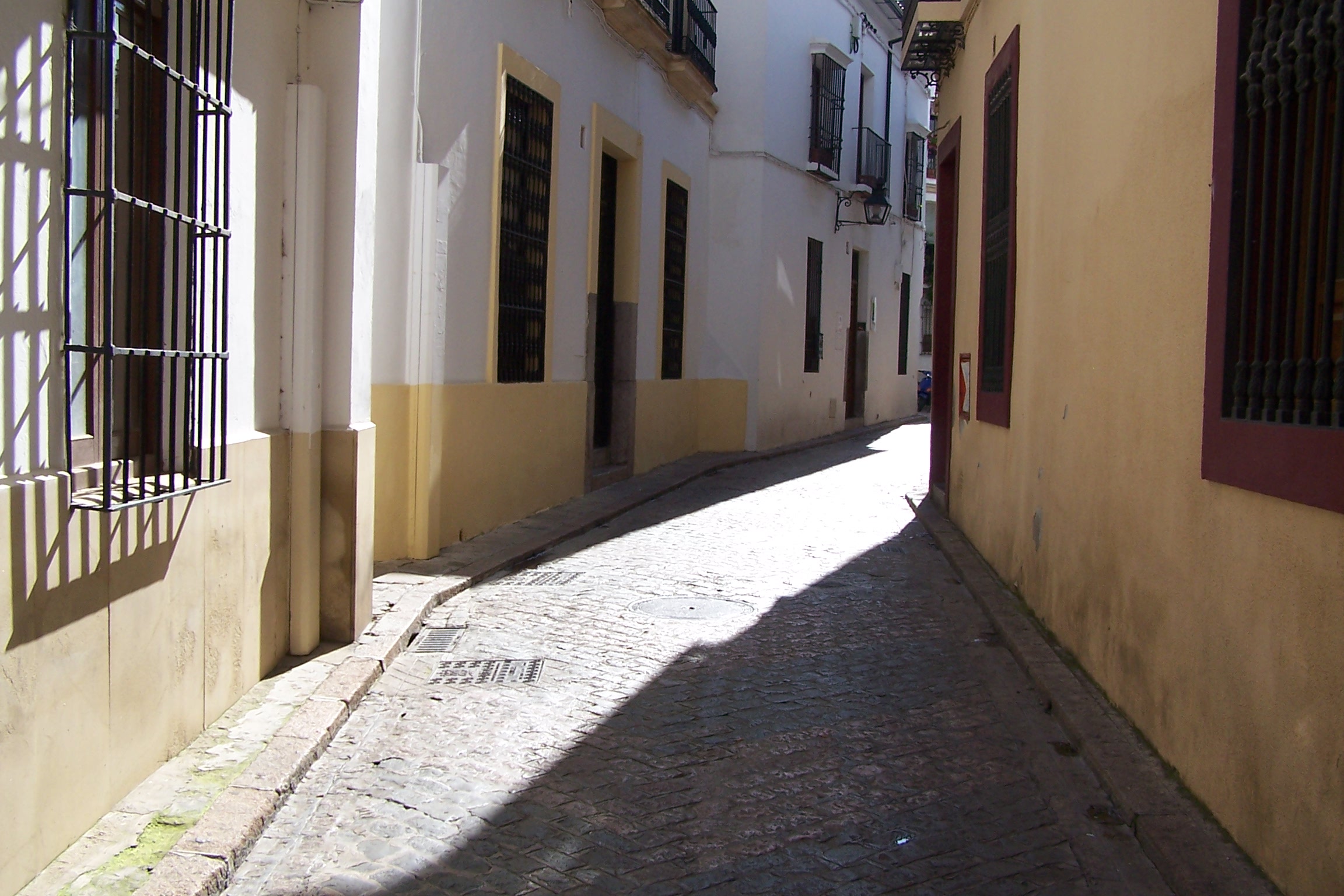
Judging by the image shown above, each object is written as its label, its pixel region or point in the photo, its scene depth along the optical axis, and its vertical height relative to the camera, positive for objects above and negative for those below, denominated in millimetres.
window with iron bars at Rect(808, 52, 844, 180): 19438 +4442
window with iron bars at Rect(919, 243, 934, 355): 34219 +2092
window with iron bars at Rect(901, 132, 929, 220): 26188 +4492
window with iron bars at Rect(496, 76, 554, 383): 9633 +1166
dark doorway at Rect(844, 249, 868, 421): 23219 +518
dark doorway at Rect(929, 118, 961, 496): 11562 +810
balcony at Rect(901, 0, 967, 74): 10438 +3168
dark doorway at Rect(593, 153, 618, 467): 13211 +578
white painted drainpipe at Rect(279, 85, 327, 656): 5434 +175
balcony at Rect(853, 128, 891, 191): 21875 +4141
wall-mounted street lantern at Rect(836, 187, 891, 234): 21328 +3135
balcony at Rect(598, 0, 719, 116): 12320 +3779
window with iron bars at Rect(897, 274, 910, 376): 26812 +1177
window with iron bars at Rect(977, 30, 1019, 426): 7980 +1047
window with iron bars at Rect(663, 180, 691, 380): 15109 +1243
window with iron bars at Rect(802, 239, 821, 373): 19828 +1079
